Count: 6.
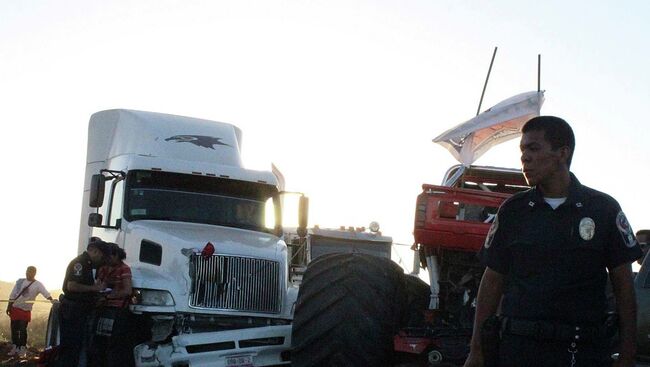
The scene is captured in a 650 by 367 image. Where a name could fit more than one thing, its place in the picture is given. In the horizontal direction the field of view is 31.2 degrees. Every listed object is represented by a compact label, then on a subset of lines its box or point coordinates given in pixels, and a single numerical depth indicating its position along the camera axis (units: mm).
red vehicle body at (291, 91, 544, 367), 10055
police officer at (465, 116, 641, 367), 5281
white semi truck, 12445
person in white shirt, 23422
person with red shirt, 13000
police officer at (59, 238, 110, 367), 14508
